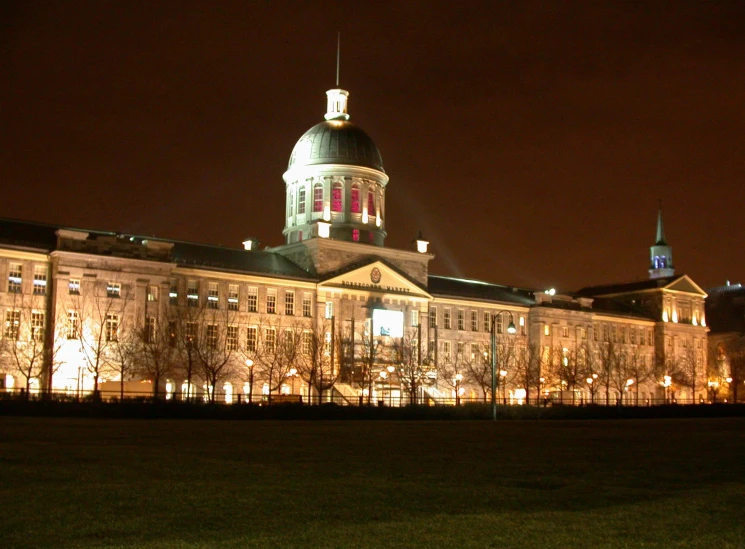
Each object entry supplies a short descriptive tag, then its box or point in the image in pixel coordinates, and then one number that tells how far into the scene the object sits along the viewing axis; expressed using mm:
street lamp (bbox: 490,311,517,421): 59084
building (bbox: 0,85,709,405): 75375
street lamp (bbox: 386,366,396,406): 87838
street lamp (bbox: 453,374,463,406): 88938
